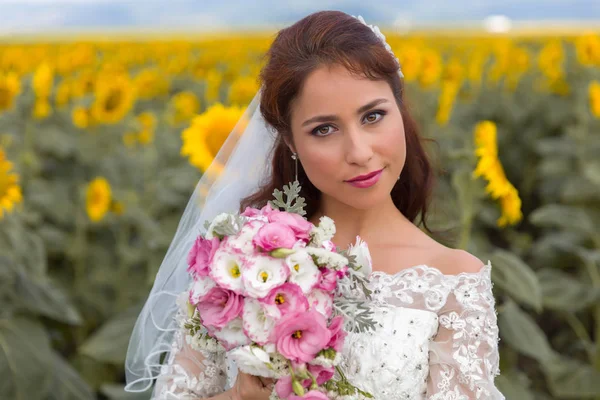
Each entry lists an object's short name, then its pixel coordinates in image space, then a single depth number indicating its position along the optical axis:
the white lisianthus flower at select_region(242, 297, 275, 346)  1.38
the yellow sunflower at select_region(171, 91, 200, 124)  5.10
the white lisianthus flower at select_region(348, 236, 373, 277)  1.53
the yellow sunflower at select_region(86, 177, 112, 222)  3.77
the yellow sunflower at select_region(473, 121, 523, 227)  2.65
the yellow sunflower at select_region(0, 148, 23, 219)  3.08
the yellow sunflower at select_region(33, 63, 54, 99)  4.34
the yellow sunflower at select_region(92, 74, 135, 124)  4.42
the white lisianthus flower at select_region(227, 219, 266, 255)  1.41
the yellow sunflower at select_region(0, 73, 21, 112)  4.09
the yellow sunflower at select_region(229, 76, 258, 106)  4.77
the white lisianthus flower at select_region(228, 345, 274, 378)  1.36
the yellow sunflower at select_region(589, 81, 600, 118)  4.57
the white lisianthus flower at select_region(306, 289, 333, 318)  1.42
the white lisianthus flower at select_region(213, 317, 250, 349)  1.43
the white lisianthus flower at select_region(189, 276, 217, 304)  1.45
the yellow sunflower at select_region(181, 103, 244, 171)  3.25
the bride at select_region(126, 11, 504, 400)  1.66
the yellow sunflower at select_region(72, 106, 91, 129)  4.43
